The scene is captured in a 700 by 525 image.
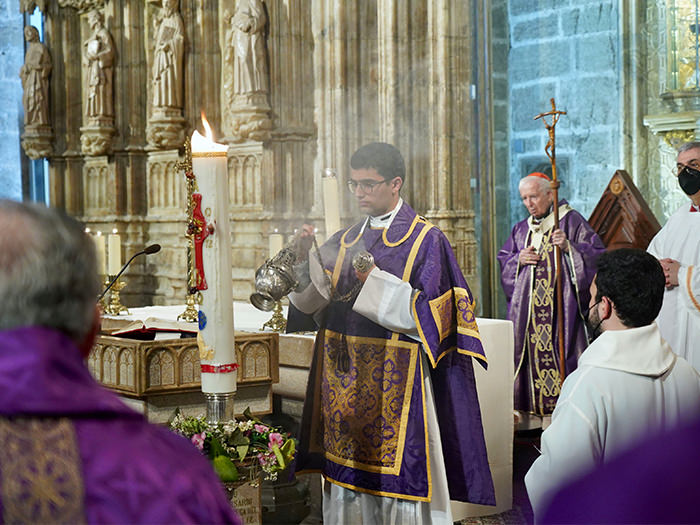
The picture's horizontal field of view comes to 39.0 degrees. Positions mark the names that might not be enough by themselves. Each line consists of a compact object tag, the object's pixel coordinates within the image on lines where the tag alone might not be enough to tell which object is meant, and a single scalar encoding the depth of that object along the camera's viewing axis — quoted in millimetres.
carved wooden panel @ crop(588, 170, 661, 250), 6367
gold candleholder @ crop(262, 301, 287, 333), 4809
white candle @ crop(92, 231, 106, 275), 6737
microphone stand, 5691
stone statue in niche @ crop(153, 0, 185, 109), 9320
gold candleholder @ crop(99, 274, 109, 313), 5770
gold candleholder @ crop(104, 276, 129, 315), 5691
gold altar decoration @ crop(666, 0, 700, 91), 7691
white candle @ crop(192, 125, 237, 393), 2307
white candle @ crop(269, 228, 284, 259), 5348
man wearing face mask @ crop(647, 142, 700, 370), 4719
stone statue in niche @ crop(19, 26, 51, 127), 11211
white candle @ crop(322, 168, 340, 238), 3025
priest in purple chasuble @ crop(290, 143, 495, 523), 3232
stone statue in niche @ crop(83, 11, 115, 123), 10430
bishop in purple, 6164
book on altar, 3471
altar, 3096
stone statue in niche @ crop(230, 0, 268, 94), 7957
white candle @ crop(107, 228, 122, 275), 6227
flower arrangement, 2309
